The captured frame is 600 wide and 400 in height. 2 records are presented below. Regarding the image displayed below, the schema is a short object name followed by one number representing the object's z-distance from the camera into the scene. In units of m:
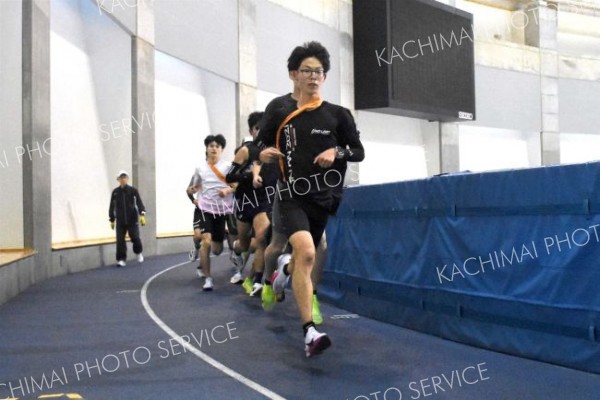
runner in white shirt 7.98
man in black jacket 12.80
